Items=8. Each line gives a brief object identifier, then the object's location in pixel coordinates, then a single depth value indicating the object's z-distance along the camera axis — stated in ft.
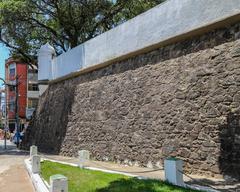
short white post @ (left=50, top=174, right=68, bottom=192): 11.99
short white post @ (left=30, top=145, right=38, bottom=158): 26.97
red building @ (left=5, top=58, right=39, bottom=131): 113.79
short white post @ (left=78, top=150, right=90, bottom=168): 22.52
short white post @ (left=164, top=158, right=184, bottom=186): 14.30
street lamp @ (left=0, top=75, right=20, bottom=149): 57.37
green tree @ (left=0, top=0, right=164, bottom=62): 44.50
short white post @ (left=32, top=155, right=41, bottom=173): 21.37
